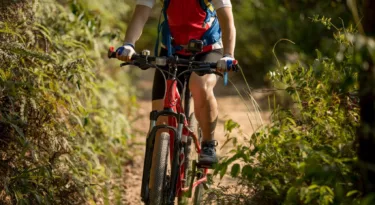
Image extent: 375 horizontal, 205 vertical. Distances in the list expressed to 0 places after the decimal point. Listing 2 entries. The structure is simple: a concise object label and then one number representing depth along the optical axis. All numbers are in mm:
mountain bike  10008
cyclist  10740
